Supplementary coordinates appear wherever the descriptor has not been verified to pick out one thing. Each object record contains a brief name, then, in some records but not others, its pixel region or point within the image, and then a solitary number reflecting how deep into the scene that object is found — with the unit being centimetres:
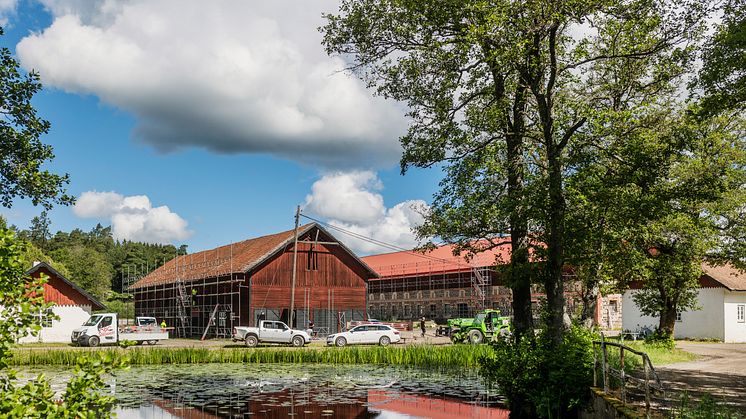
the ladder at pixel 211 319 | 4811
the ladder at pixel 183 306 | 5331
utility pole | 4350
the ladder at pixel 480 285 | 5577
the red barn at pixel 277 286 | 4762
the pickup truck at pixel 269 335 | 4050
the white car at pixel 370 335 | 4022
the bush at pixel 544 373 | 1522
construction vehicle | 4047
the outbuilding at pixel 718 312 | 3894
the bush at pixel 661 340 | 2739
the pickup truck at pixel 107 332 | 4012
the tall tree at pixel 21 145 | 1789
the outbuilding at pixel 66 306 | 4525
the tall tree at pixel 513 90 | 1584
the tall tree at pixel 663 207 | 1620
